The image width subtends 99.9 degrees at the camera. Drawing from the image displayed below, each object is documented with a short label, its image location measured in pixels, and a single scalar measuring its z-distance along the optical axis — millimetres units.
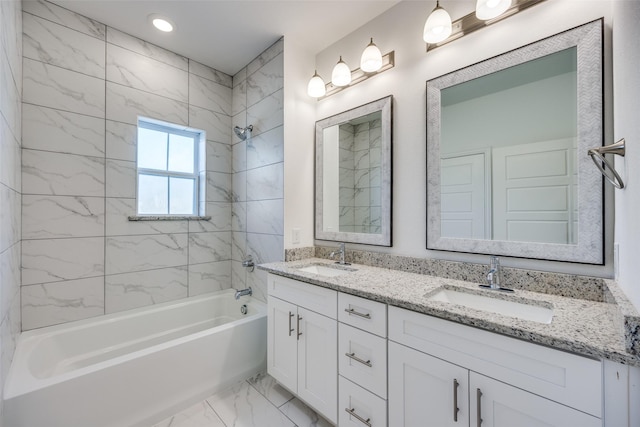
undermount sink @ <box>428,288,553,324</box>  1131
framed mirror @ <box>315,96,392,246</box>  1853
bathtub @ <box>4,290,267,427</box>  1349
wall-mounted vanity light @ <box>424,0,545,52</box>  1314
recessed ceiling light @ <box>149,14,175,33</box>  1981
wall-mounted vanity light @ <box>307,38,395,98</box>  1800
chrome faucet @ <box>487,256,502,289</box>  1310
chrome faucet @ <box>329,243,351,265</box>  2014
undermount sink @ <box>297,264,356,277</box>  1910
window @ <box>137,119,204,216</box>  2363
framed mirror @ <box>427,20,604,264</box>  1138
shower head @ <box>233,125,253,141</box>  2500
